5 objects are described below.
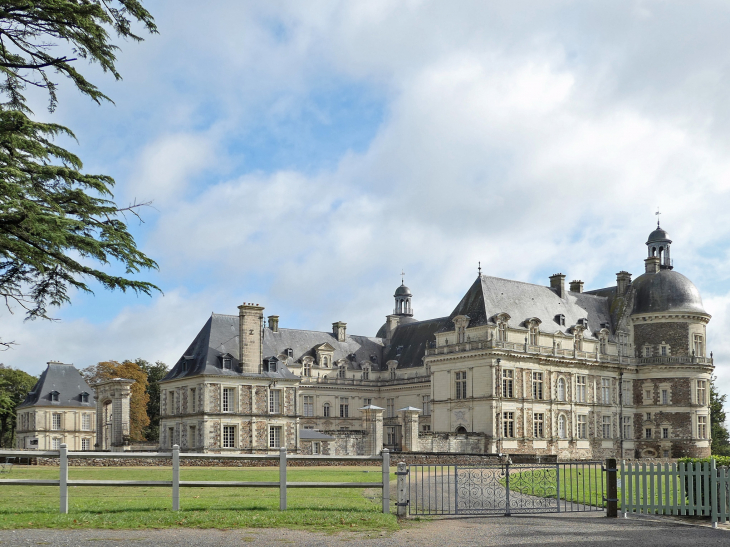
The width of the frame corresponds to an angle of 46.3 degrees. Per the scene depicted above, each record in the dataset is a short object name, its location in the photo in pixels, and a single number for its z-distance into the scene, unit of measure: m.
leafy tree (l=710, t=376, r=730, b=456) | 77.62
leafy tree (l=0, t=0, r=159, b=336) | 13.70
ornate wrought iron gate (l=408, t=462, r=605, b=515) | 15.50
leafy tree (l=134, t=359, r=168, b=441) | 72.93
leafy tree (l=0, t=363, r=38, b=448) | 72.88
